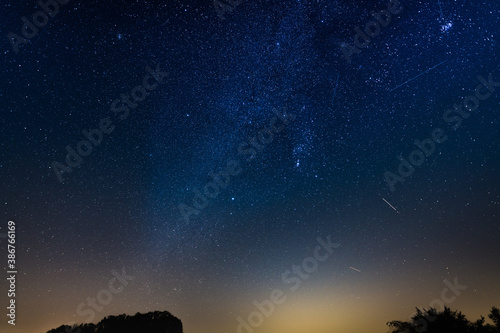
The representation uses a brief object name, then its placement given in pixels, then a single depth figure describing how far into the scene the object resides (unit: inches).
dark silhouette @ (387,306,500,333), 700.0
